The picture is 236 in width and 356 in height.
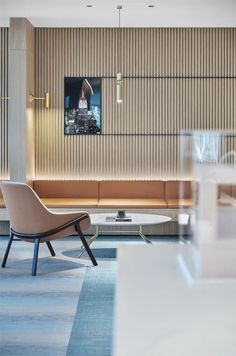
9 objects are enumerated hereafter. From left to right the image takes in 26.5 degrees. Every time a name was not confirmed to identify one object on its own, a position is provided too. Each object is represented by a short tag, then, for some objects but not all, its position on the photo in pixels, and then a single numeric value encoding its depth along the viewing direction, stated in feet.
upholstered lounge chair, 16.62
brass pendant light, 21.50
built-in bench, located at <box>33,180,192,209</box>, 25.26
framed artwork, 25.72
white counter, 3.42
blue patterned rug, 10.16
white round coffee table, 18.78
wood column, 23.38
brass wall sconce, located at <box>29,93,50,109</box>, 24.47
